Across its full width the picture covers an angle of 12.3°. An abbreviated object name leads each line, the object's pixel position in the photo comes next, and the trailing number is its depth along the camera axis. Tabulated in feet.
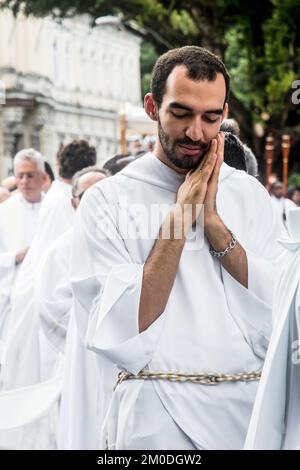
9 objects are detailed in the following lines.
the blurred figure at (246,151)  19.72
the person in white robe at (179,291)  14.48
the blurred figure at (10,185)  43.08
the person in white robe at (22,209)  33.94
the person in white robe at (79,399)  20.38
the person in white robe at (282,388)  12.75
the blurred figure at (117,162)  28.76
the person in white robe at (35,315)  29.09
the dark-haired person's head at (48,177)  35.99
